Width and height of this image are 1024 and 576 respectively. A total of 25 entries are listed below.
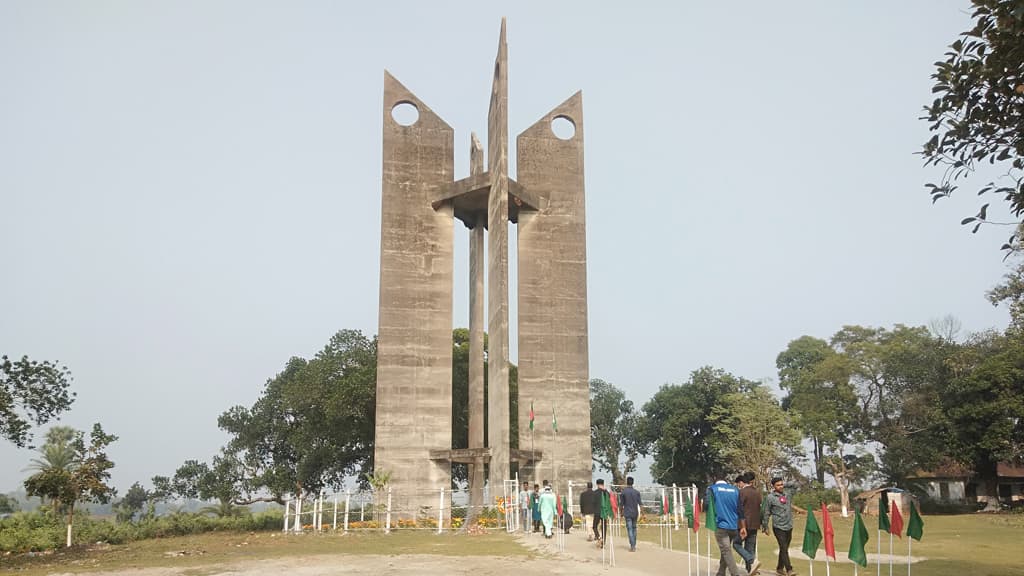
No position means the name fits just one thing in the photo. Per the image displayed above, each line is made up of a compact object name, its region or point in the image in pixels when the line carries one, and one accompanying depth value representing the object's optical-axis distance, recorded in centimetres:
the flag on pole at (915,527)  958
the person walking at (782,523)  1093
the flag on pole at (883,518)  972
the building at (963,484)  4050
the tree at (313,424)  3744
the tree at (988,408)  3161
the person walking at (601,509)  1413
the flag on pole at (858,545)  933
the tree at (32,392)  2232
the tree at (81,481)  1920
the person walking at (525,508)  2038
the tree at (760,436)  3747
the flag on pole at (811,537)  978
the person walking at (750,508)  1067
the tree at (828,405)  4116
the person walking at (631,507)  1492
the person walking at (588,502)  1596
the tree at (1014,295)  3191
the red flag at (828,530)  950
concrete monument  2934
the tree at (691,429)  4953
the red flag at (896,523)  952
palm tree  2617
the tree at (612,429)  6209
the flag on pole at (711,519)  1047
